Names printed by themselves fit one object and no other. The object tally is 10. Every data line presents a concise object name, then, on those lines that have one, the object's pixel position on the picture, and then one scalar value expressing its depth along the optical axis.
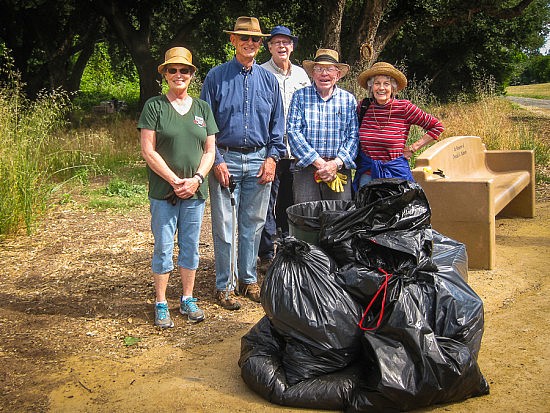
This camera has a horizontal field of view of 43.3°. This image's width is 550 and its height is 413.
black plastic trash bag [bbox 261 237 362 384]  3.44
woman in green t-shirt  4.48
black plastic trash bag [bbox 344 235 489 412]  3.24
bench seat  5.66
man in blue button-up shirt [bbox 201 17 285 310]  4.95
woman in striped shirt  5.04
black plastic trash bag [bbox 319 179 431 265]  3.66
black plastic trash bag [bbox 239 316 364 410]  3.39
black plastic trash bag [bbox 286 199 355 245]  4.06
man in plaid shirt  5.07
